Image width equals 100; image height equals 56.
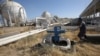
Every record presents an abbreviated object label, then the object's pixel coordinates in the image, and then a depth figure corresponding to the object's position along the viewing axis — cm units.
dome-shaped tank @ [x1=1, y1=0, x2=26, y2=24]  1415
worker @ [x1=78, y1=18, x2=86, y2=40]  421
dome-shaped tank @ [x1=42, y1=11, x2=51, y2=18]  2290
